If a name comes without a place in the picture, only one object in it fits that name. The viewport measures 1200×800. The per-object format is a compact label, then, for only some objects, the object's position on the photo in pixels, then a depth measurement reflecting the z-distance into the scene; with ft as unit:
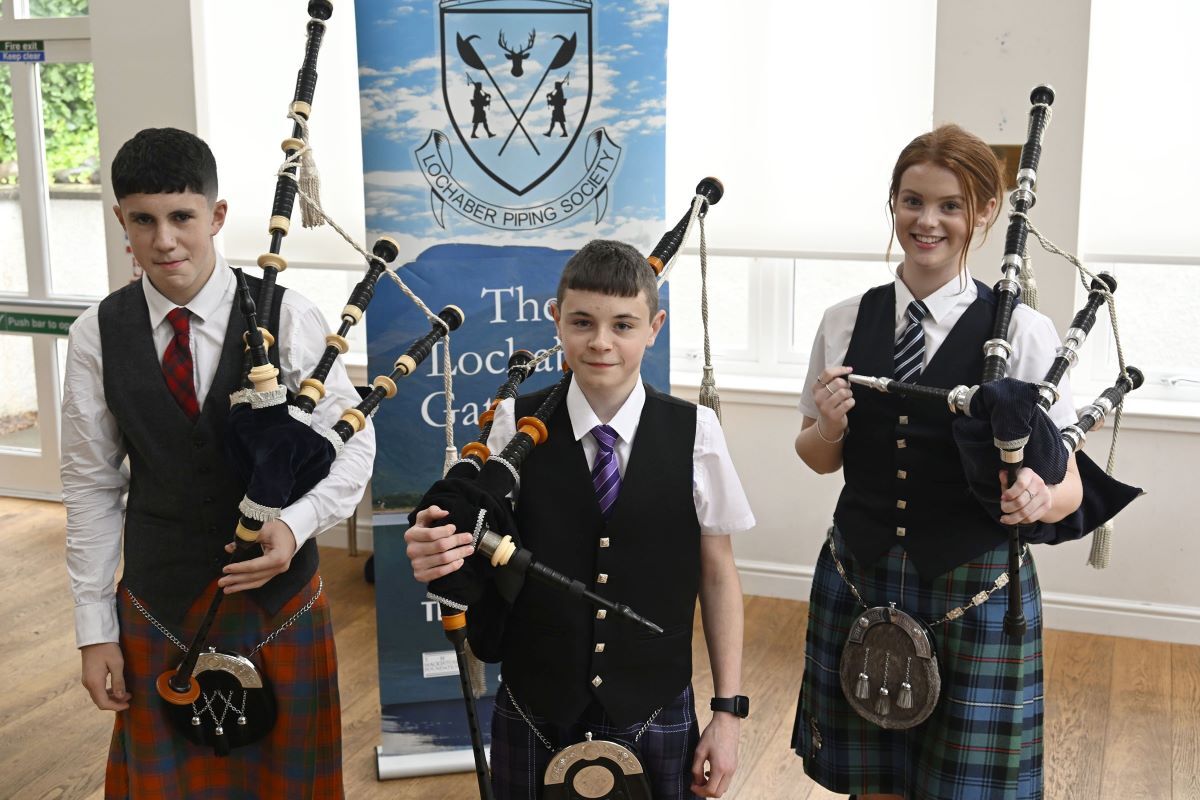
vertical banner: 8.74
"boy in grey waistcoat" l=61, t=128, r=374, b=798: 6.14
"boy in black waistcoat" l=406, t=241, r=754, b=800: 5.46
